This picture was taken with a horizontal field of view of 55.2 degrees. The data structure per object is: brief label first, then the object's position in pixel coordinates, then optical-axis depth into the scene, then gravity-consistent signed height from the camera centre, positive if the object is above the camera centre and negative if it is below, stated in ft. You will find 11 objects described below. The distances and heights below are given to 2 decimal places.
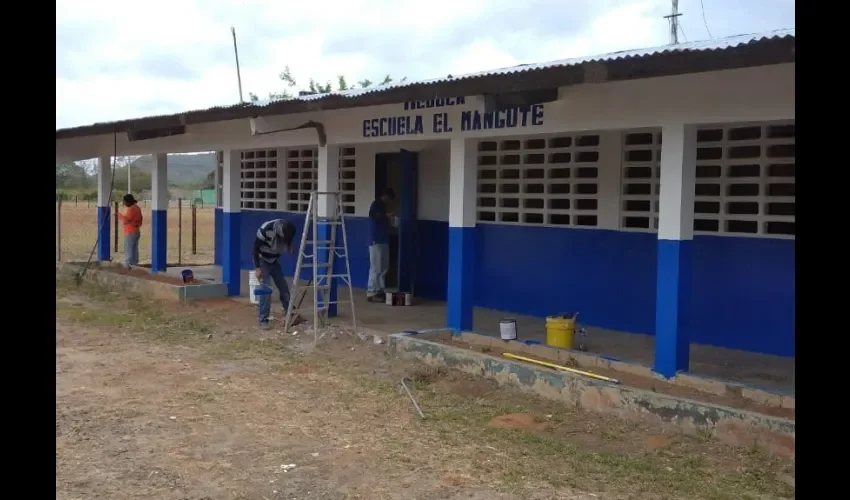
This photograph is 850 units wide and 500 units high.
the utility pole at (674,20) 61.36 +16.29
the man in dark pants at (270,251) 34.30 -0.97
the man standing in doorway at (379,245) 40.04 -0.76
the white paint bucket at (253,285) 39.19 -2.75
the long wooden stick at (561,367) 22.60 -4.00
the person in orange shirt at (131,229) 53.16 -0.16
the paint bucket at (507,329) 27.17 -3.24
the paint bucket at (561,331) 26.76 -3.24
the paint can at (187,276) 45.27 -2.71
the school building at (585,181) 21.85 +2.06
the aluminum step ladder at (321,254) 33.01 -1.04
